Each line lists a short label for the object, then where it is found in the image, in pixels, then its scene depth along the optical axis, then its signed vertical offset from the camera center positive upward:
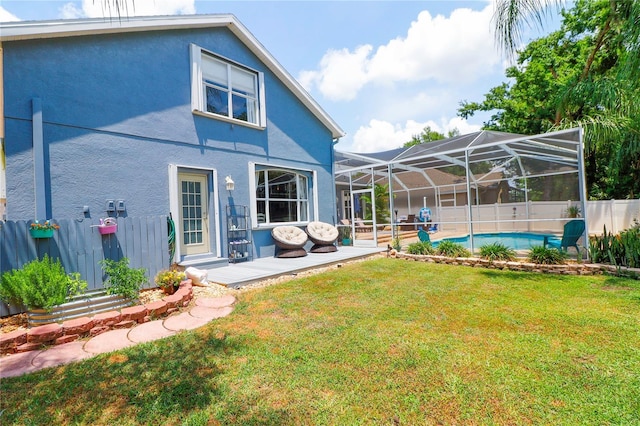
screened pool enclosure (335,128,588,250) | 9.86 +1.18
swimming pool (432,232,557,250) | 10.54 -1.27
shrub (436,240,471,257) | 8.65 -1.22
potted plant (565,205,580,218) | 11.26 -0.25
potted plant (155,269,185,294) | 5.50 -1.13
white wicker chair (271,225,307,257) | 9.09 -0.78
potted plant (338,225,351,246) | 12.31 -0.88
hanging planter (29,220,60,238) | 4.57 -0.05
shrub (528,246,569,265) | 7.12 -1.23
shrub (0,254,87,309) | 3.95 -0.82
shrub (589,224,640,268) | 6.29 -1.03
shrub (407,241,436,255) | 9.30 -1.20
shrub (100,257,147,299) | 4.82 -0.96
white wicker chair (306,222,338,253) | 10.15 -0.77
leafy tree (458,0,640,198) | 10.84 +5.11
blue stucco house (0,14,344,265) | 5.34 +2.23
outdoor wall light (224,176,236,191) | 8.21 +0.98
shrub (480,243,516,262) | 7.80 -1.21
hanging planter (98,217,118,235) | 5.22 -0.06
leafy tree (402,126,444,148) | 44.31 +11.34
